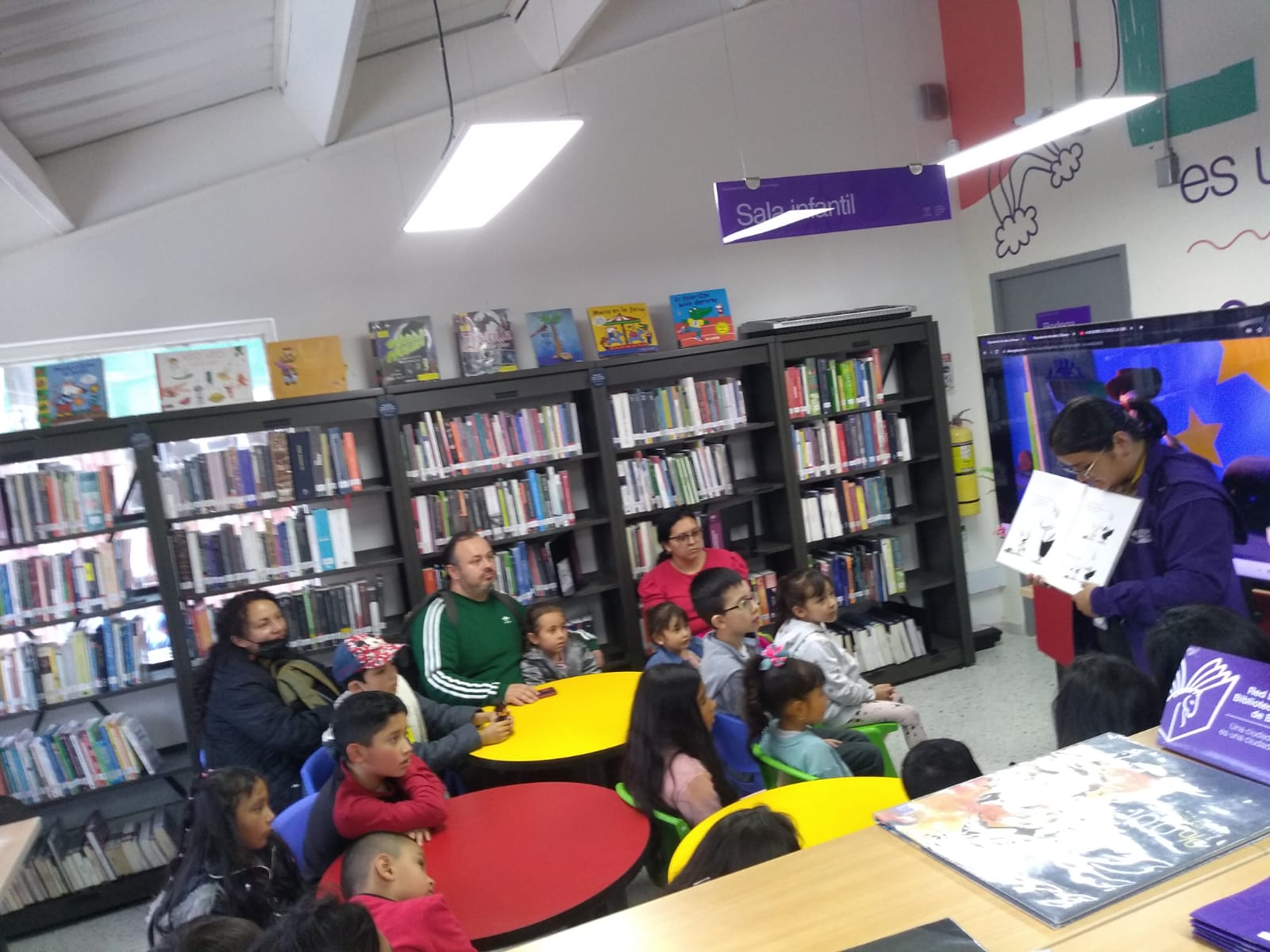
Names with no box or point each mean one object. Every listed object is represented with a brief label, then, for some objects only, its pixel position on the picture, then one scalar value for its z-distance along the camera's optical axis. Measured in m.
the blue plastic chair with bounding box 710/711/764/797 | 2.93
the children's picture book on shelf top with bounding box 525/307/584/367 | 4.65
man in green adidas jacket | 3.73
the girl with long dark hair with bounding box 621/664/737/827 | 2.61
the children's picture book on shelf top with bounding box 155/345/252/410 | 3.95
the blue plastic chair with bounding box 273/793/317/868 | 2.71
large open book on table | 1.10
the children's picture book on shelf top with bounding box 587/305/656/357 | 4.75
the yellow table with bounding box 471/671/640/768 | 3.02
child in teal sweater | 2.76
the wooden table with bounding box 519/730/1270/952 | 1.04
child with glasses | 3.27
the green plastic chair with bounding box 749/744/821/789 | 2.74
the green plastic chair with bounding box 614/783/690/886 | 2.57
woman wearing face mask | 3.53
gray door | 4.75
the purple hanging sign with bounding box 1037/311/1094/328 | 4.98
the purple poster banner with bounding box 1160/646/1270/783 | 1.26
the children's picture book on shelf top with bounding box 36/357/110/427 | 3.82
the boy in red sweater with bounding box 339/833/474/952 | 1.75
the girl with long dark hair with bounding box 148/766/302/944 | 2.21
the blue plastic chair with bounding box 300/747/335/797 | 2.99
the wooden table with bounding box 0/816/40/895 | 2.29
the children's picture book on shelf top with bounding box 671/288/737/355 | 4.89
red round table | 2.11
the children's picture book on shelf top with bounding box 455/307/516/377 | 4.52
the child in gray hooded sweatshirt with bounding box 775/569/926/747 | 3.32
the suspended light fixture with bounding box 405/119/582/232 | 2.48
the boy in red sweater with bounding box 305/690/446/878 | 2.55
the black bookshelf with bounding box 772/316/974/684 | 5.11
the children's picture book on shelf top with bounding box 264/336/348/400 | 4.10
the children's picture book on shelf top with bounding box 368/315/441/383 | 4.37
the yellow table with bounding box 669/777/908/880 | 2.17
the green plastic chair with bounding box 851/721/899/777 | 3.16
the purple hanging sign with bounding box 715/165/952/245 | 3.72
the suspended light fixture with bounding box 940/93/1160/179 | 3.25
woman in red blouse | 4.37
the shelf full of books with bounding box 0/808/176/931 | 3.72
